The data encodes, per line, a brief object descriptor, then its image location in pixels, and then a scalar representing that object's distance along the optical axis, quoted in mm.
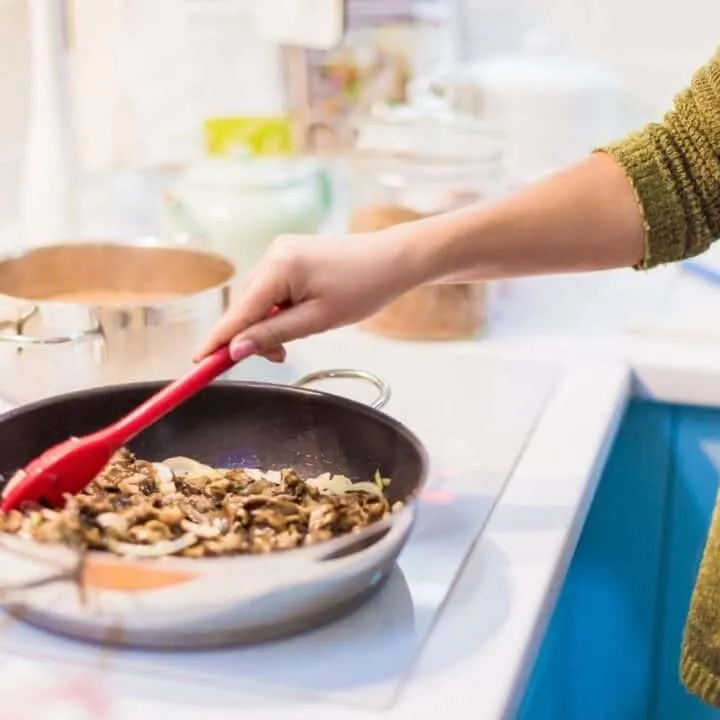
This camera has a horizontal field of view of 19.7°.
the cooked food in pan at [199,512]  1260
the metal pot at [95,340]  1503
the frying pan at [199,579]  1193
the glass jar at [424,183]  1750
